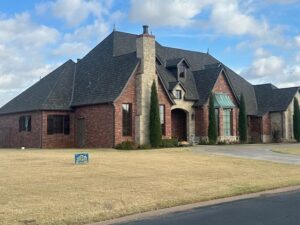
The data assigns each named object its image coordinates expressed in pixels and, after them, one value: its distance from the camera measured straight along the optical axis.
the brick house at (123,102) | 29.15
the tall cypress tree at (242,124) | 36.74
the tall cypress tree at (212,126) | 34.12
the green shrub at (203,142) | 34.12
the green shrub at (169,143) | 29.20
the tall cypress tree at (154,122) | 29.10
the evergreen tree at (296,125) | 39.68
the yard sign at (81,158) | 16.48
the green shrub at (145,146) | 28.19
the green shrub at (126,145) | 27.58
